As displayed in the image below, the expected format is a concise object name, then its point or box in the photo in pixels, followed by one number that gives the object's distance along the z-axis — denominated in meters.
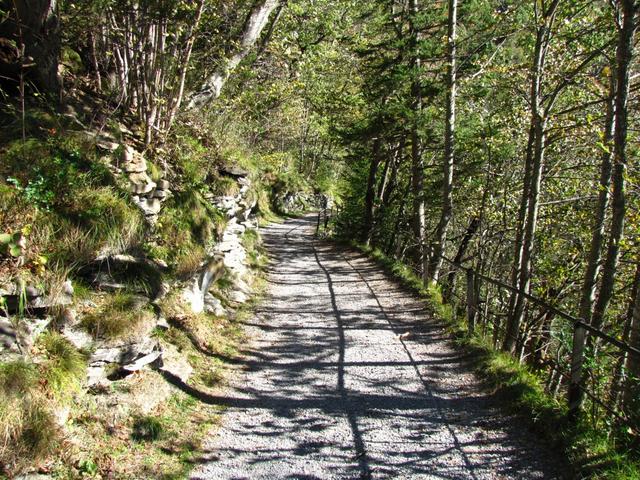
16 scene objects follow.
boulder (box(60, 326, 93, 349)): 4.36
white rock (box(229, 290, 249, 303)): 9.46
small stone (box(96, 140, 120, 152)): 6.27
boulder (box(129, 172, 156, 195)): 6.35
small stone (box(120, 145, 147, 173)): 6.49
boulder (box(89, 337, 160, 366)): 4.59
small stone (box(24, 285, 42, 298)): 4.05
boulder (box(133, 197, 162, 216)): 6.55
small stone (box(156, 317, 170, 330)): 5.75
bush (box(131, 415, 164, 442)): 4.58
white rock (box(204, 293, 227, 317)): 8.27
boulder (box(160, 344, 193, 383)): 5.74
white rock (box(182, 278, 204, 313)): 7.38
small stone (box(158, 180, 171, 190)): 7.09
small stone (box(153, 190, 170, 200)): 6.97
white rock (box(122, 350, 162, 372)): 4.96
